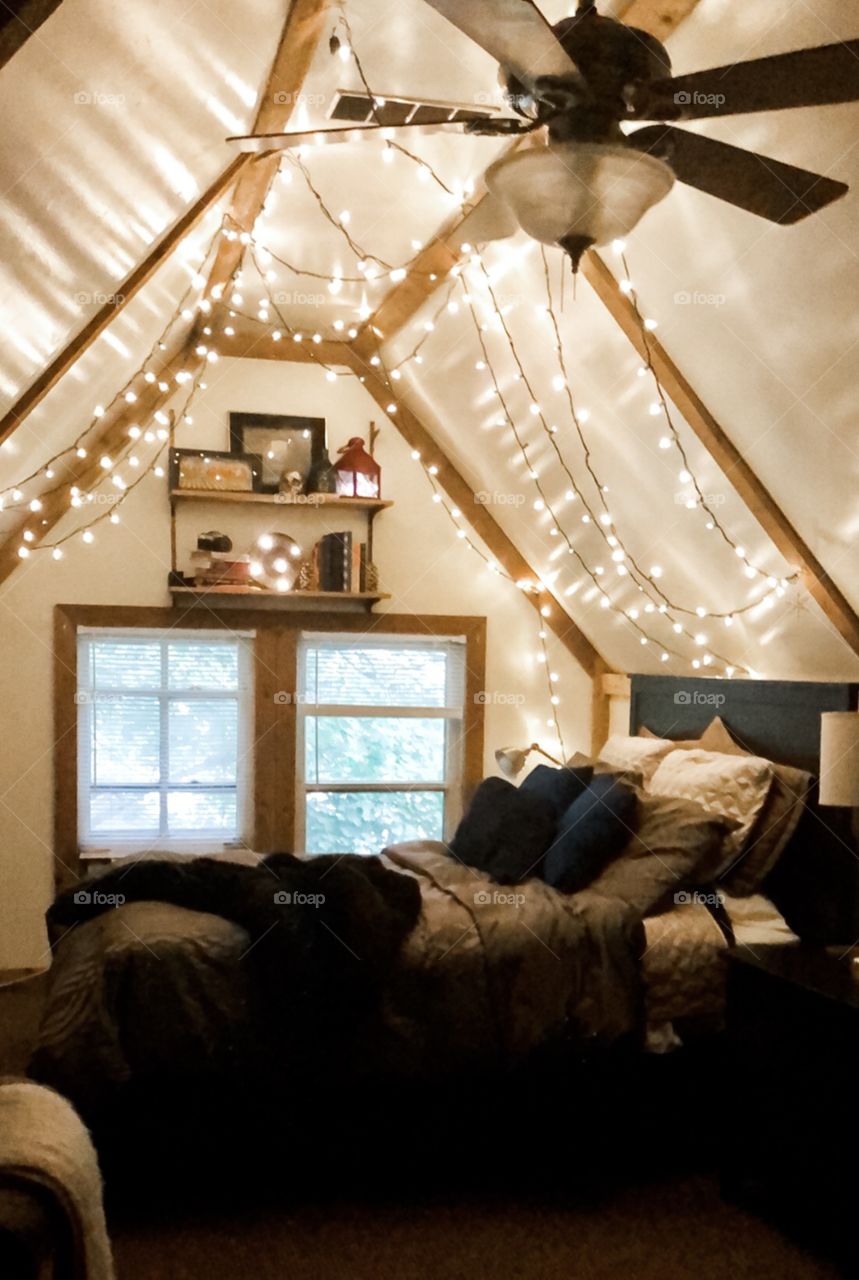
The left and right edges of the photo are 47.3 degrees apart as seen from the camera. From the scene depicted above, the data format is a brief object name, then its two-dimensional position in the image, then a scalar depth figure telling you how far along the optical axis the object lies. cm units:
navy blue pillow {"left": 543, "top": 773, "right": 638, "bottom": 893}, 314
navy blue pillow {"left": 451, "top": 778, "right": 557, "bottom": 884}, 331
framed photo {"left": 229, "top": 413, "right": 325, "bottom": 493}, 470
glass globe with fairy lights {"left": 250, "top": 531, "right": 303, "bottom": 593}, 466
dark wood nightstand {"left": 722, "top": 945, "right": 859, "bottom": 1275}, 230
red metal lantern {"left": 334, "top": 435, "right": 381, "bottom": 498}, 468
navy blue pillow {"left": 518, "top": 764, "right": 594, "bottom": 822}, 353
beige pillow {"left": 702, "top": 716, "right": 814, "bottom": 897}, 322
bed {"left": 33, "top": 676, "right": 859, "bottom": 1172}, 254
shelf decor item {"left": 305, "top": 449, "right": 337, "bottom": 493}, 471
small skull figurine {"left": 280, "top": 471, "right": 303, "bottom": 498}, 465
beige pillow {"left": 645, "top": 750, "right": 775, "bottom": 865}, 326
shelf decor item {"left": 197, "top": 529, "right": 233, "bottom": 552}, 457
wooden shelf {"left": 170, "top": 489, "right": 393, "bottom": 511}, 448
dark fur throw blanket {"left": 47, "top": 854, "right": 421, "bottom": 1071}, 263
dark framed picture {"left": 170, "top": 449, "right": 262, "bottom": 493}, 453
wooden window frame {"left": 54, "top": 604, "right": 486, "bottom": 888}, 450
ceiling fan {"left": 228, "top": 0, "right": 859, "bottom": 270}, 159
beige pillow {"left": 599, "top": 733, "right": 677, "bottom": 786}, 390
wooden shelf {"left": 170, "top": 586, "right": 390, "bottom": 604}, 449
